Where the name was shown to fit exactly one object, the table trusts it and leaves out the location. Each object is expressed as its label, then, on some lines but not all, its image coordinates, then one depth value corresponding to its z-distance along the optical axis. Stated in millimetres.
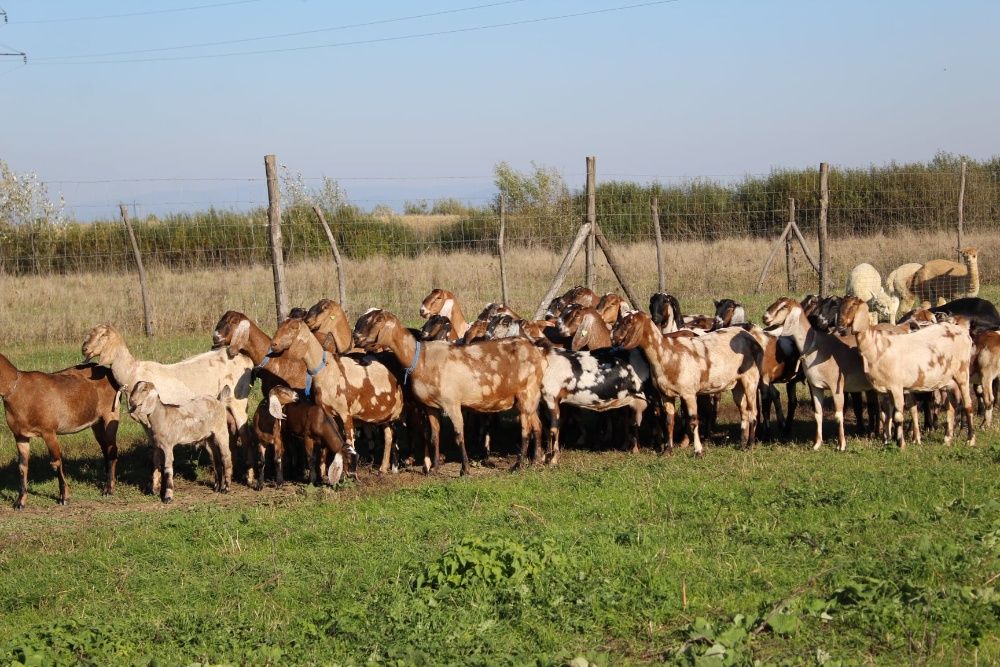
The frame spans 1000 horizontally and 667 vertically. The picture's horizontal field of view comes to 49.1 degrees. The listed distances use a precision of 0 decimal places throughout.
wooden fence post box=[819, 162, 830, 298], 18594
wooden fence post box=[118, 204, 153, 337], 20188
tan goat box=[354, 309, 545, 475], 11727
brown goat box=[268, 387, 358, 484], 11281
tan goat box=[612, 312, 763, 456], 12070
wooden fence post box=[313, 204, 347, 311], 18453
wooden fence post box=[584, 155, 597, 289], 17297
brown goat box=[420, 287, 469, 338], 14078
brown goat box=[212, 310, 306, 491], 11719
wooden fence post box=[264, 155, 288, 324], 14617
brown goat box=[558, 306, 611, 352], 13016
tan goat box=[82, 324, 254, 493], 11859
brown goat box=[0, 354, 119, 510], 11273
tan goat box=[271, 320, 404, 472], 11531
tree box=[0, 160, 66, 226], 29172
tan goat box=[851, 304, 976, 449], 11508
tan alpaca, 20297
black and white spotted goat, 12406
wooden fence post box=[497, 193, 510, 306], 19516
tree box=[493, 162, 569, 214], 32250
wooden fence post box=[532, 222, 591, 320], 16953
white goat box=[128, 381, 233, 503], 11242
